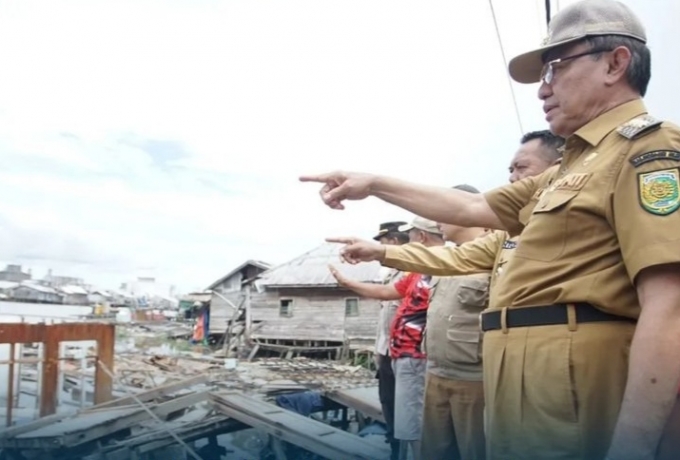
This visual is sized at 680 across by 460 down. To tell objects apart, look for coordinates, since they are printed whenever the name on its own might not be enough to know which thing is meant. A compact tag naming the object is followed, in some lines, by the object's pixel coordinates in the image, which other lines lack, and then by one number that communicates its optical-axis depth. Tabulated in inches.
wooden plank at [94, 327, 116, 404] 135.2
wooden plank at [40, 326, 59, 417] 111.3
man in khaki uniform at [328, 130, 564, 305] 89.0
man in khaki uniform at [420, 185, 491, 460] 101.3
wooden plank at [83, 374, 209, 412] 163.3
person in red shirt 133.0
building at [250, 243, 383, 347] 753.6
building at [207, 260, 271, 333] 892.0
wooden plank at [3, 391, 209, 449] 116.6
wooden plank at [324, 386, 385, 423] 194.1
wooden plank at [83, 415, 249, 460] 139.7
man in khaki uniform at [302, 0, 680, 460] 39.8
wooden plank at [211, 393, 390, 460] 133.6
